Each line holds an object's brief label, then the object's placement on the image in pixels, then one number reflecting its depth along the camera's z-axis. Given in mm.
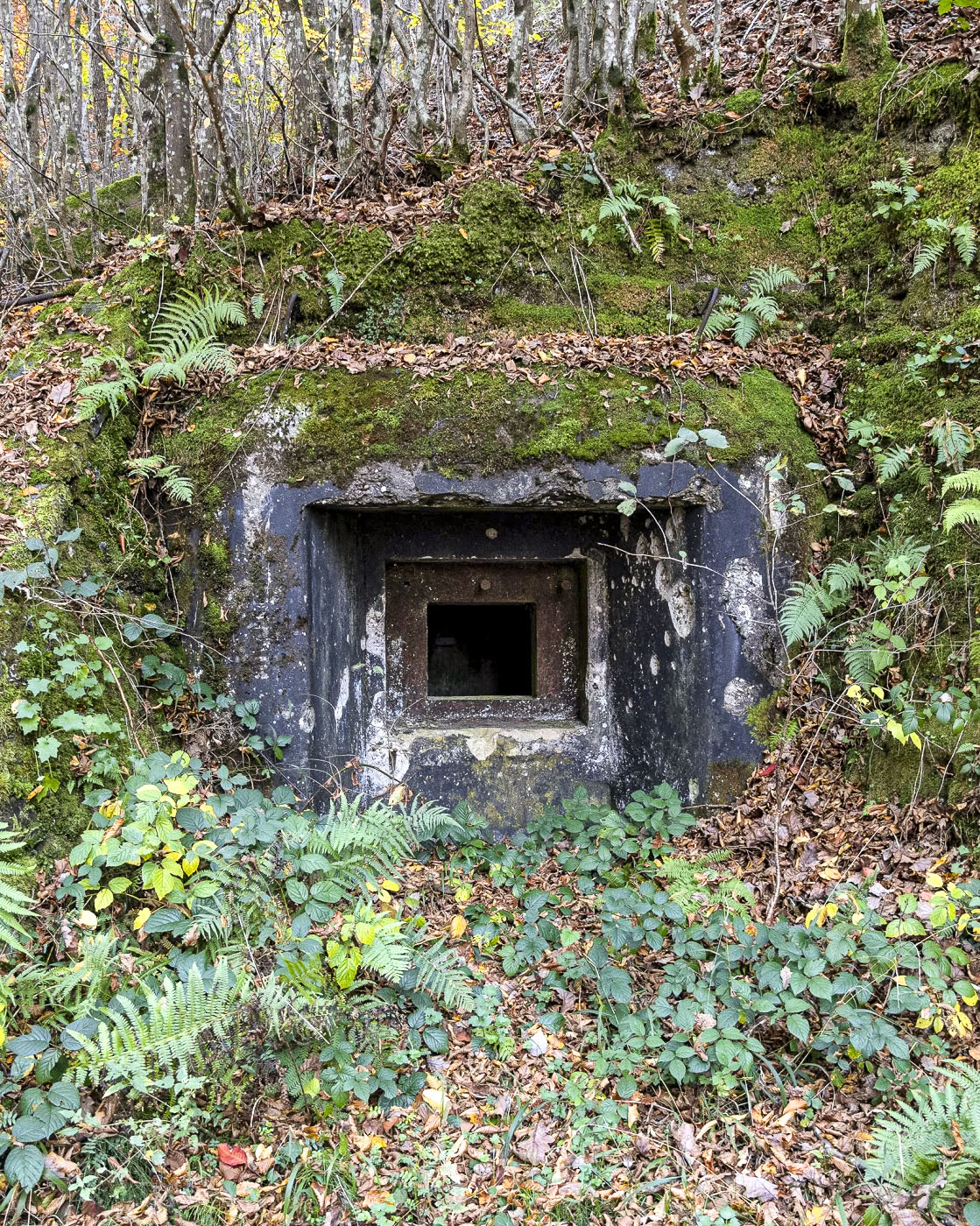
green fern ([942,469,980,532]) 3281
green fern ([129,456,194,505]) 3838
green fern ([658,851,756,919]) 3318
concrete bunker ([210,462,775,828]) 3982
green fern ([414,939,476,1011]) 2932
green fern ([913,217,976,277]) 4008
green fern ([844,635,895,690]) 3732
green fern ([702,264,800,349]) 4602
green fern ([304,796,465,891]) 3158
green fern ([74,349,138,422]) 3818
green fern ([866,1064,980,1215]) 2219
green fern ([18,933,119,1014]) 2543
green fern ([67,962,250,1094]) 2373
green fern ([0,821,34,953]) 2438
